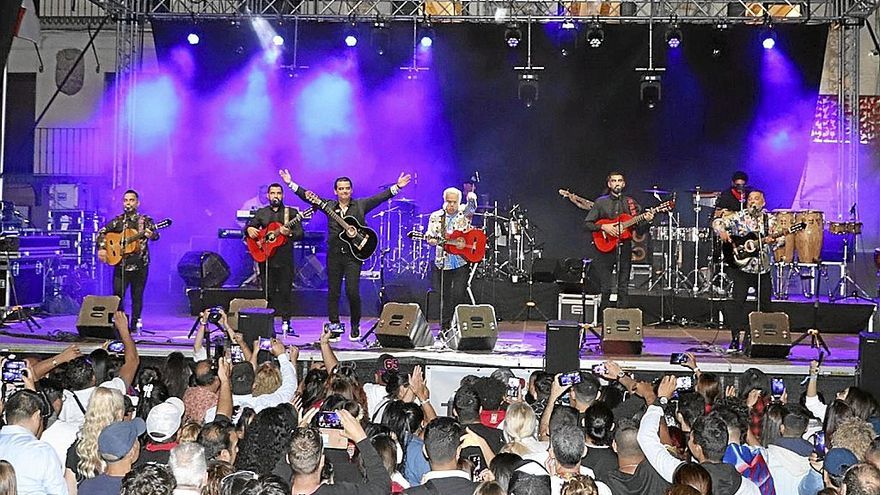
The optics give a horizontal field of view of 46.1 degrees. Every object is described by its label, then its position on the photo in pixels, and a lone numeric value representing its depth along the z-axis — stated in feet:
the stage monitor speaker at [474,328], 37.91
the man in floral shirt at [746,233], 38.24
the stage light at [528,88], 50.80
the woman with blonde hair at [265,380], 23.95
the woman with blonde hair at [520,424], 19.01
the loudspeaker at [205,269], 51.93
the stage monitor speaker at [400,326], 38.06
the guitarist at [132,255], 40.75
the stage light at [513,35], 49.44
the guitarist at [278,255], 40.98
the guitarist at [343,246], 39.22
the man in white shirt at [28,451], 16.72
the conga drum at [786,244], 51.16
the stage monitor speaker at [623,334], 38.09
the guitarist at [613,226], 40.52
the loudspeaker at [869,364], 32.04
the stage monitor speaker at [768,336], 37.01
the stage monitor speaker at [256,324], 35.68
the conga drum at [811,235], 50.70
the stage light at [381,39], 51.23
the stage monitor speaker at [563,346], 33.86
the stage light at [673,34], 48.37
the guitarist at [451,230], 39.83
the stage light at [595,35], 48.66
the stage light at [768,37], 50.39
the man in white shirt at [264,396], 23.57
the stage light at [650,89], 50.37
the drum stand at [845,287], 49.06
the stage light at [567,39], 52.70
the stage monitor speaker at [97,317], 38.91
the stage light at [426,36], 51.90
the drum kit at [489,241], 53.01
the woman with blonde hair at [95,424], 17.95
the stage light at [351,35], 51.93
